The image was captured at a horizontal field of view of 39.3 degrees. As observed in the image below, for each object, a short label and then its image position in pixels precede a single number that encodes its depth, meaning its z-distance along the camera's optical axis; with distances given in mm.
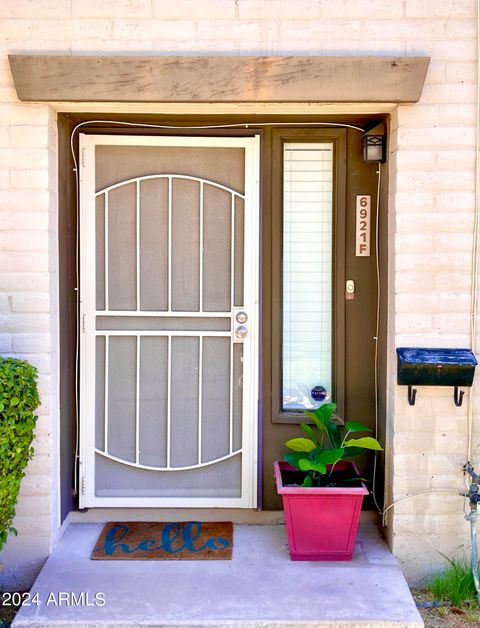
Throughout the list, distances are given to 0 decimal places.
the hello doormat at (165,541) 3477
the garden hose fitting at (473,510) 3309
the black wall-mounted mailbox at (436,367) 3346
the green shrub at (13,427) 2957
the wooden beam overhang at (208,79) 3340
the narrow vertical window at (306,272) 3893
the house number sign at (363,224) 3840
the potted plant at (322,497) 3355
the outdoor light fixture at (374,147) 3670
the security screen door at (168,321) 3838
